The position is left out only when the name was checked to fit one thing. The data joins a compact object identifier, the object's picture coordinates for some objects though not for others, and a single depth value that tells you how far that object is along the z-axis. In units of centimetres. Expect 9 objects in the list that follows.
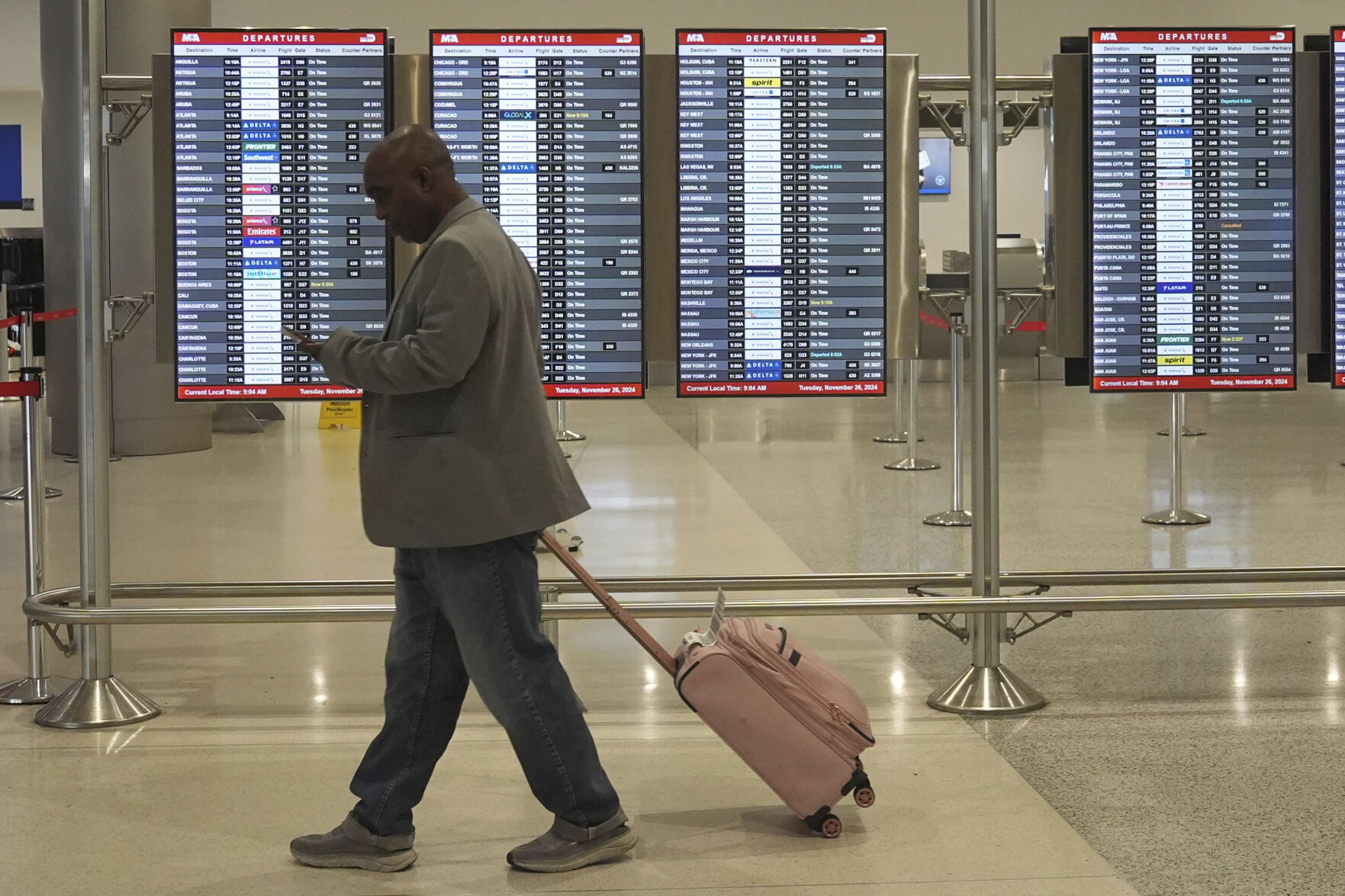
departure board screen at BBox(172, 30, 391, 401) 459
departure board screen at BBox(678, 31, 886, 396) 466
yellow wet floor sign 1219
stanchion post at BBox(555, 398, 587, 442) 960
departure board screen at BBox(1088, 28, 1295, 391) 467
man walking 311
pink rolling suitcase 346
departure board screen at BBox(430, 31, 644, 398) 461
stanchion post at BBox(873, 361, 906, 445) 1100
